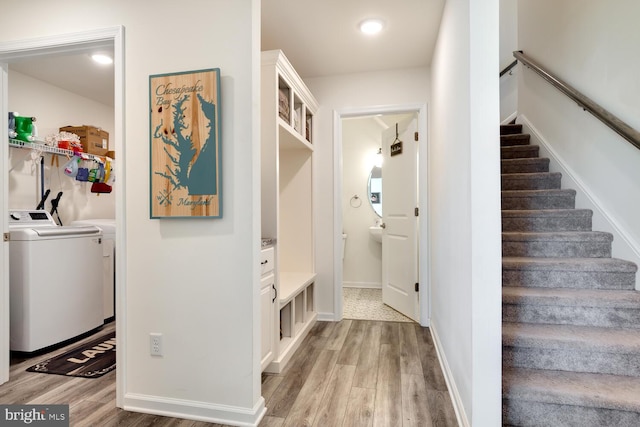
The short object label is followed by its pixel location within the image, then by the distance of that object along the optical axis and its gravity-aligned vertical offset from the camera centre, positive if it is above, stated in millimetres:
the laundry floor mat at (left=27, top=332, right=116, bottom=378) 2250 -1031
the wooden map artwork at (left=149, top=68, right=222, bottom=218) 1669 +371
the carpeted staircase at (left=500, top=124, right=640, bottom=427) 1533 -615
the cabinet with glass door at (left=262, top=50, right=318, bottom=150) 2342 +931
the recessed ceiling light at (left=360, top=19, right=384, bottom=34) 2436 +1415
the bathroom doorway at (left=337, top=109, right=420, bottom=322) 4785 +211
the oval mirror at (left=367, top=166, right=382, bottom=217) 4793 +382
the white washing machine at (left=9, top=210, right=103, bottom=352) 2504 -499
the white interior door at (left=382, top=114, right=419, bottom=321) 3322 -26
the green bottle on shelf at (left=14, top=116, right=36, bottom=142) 2754 +755
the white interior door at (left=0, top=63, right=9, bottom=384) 2023 -54
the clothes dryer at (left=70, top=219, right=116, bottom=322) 3229 -480
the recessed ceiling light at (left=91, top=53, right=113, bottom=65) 2824 +1375
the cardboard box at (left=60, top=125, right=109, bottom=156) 3441 +843
